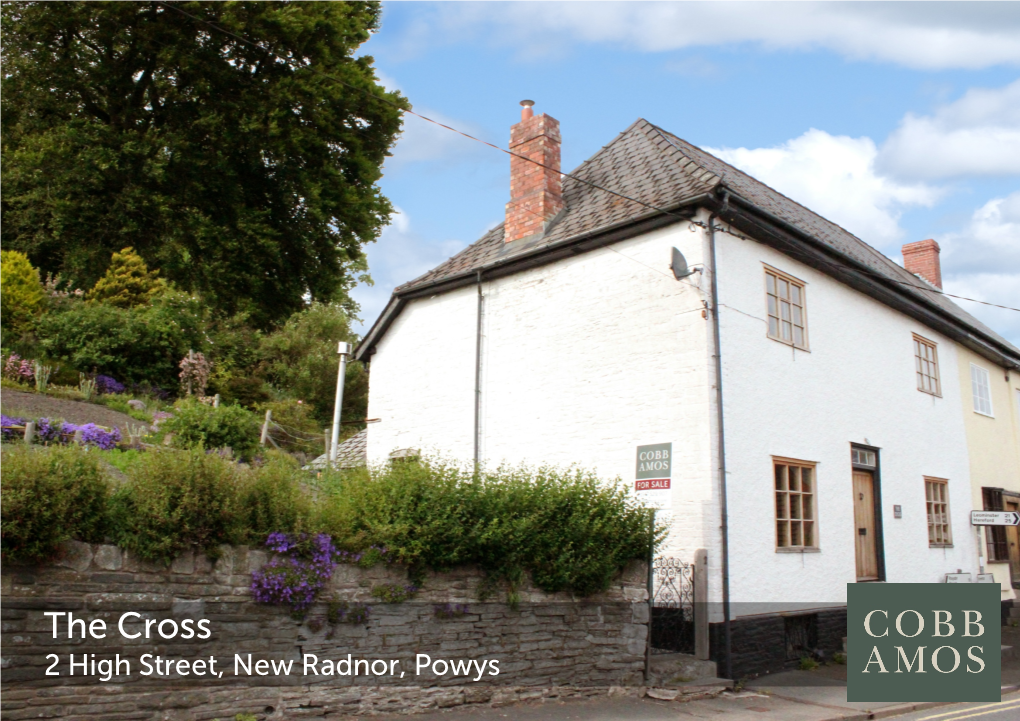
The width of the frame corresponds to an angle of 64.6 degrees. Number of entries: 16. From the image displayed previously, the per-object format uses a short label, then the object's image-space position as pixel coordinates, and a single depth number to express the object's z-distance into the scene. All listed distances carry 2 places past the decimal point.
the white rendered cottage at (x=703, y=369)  11.36
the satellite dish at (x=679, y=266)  11.50
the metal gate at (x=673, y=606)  10.62
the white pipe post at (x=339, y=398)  17.88
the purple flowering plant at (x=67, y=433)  14.00
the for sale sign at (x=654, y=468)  9.41
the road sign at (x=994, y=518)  15.28
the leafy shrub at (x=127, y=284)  26.80
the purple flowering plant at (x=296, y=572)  6.88
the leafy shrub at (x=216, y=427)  17.17
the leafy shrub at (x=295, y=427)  25.69
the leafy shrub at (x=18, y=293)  23.12
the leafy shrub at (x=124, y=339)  23.10
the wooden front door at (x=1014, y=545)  18.73
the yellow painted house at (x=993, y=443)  17.95
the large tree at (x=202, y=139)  18.27
